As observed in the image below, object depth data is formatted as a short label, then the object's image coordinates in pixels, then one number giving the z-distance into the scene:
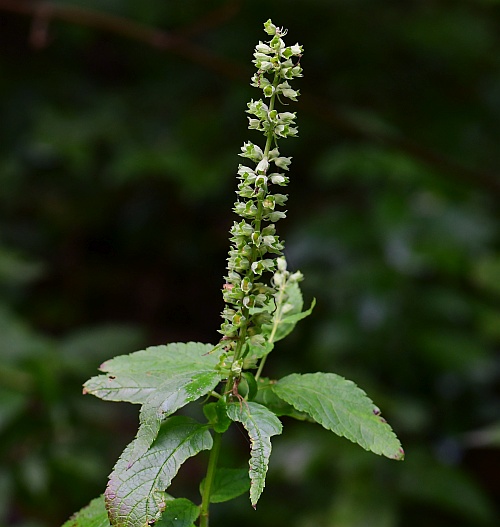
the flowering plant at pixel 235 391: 0.70
